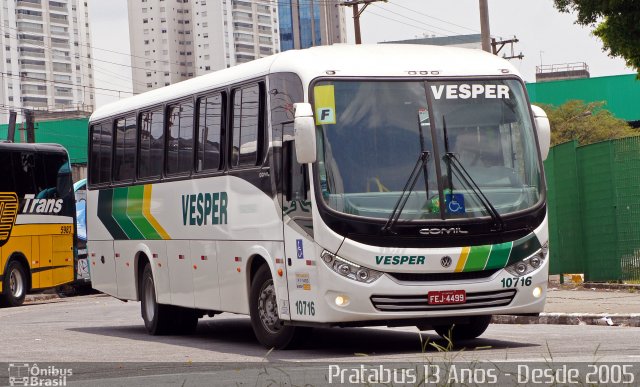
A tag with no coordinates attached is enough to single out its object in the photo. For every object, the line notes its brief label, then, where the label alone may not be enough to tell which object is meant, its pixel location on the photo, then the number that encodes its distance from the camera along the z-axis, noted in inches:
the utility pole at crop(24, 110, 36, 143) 1956.2
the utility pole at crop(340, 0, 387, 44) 1749.5
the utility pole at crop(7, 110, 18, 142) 1765.1
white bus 528.4
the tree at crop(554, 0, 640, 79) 918.4
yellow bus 1240.8
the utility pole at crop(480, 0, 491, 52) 1202.0
